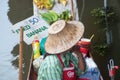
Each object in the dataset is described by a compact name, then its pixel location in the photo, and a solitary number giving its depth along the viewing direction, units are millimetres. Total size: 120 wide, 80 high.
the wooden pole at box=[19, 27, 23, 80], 2147
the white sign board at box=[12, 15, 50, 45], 2628
